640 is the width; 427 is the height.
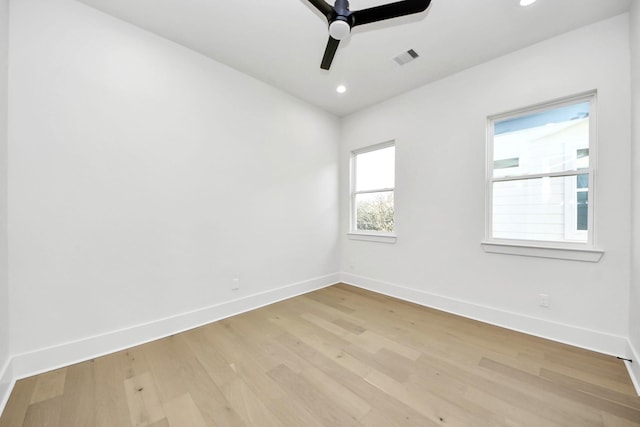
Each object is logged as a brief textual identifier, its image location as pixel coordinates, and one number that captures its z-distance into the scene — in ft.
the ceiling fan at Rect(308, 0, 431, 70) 4.85
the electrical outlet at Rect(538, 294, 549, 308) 7.57
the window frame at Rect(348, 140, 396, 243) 11.67
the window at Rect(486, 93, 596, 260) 7.27
